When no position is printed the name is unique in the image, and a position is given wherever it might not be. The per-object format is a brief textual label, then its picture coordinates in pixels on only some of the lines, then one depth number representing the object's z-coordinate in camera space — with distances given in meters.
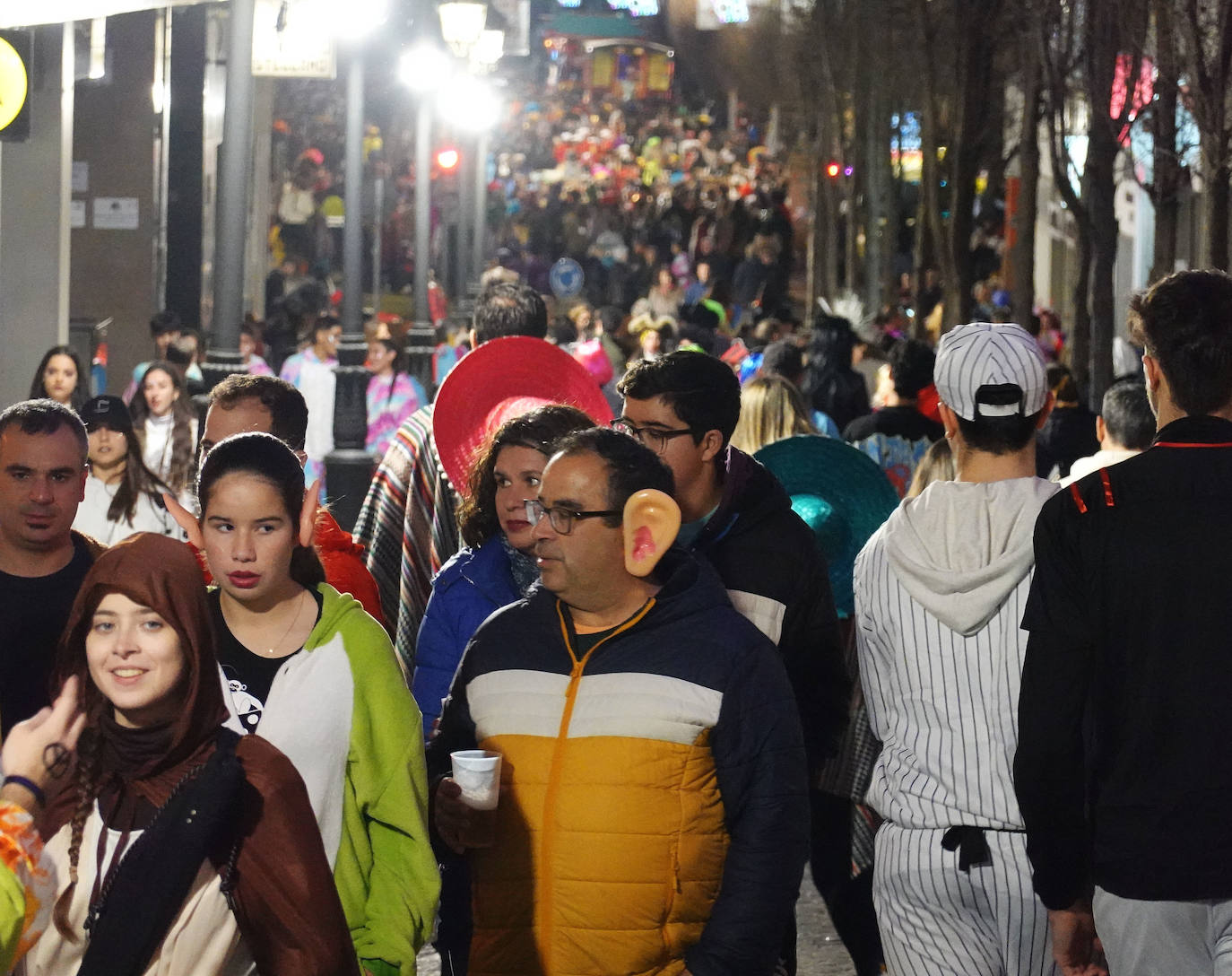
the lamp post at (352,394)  25.72
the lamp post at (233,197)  22.59
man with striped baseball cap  7.27
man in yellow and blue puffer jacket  6.45
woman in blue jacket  8.22
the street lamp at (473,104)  48.04
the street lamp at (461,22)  39.35
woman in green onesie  6.37
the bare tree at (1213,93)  19.91
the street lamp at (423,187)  38.78
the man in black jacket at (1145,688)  6.69
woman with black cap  13.05
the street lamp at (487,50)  48.09
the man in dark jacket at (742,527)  8.53
